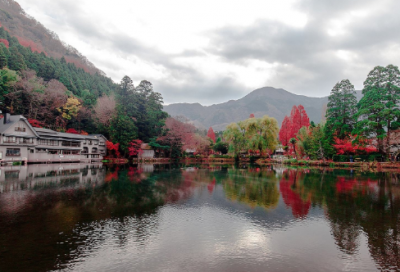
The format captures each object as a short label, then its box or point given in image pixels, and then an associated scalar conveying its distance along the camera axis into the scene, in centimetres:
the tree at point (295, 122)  5216
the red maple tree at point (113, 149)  4672
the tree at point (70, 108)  4941
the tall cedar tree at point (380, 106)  3309
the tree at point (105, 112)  5203
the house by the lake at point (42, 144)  3369
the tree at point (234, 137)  4841
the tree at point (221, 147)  5895
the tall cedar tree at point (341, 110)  3906
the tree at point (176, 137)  5241
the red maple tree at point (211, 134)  8049
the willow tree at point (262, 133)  4597
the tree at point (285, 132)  5501
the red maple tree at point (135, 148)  4846
